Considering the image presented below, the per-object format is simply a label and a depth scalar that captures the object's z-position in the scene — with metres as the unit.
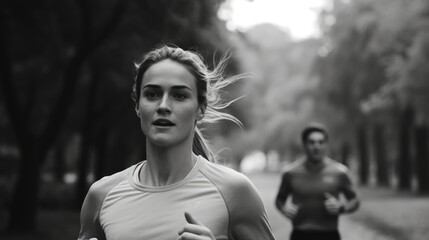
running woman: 2.60
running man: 7.19
